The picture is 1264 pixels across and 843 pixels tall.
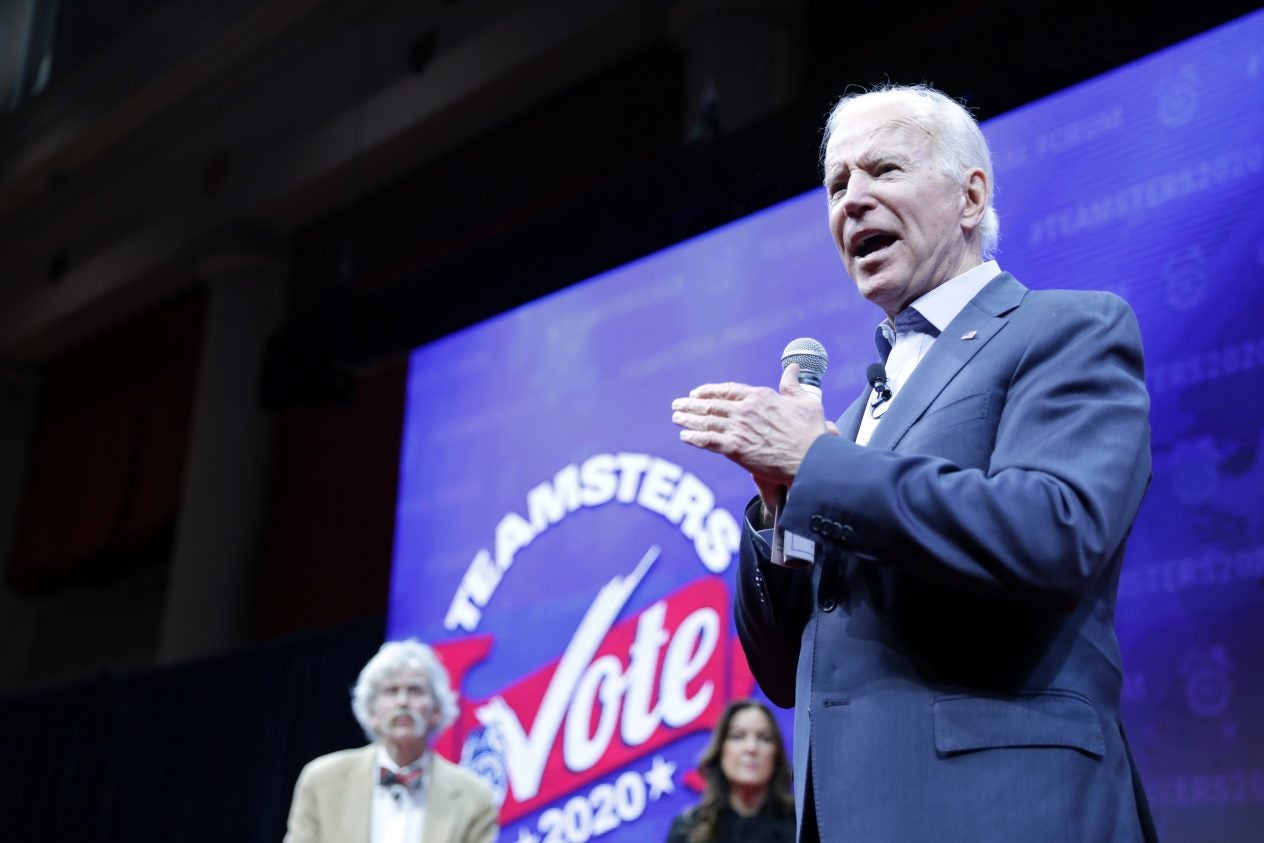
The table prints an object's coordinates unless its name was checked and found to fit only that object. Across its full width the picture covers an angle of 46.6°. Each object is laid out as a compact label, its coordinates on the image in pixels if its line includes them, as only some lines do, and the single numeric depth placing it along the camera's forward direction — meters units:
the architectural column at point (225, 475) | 7.89
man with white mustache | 3.61
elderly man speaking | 1.06
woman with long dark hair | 3.55
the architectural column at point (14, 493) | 10.02
